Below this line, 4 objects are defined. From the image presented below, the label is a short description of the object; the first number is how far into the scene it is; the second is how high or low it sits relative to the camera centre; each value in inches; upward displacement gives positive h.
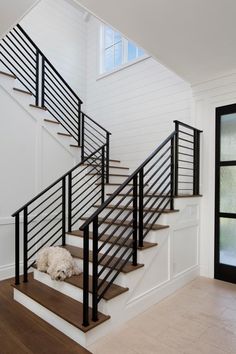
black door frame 132.3 -9.6
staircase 82.8 -33.1
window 195.2 +105.7
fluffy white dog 99.8 -36.7
